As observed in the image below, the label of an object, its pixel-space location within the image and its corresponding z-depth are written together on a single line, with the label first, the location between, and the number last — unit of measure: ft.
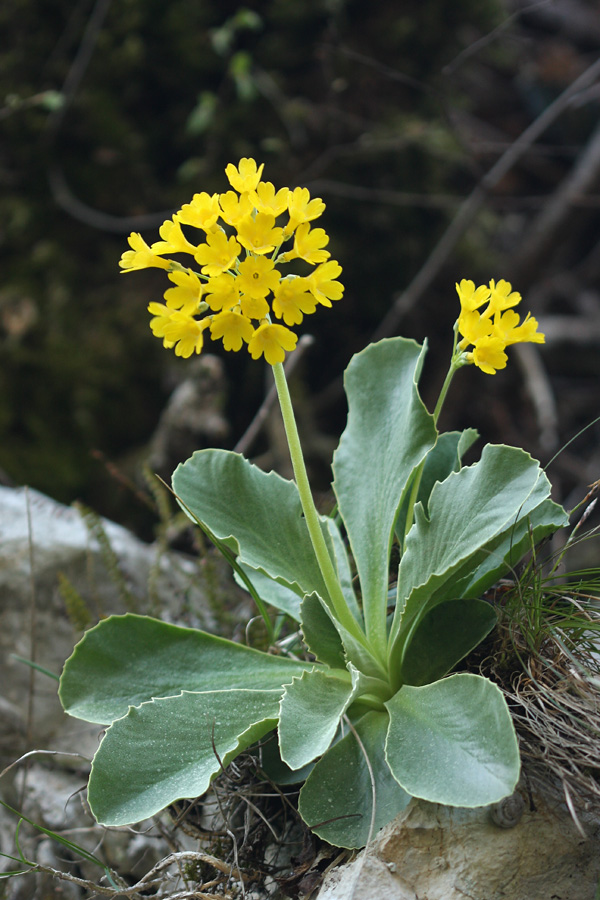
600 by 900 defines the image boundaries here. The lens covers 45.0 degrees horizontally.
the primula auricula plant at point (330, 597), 2.48
